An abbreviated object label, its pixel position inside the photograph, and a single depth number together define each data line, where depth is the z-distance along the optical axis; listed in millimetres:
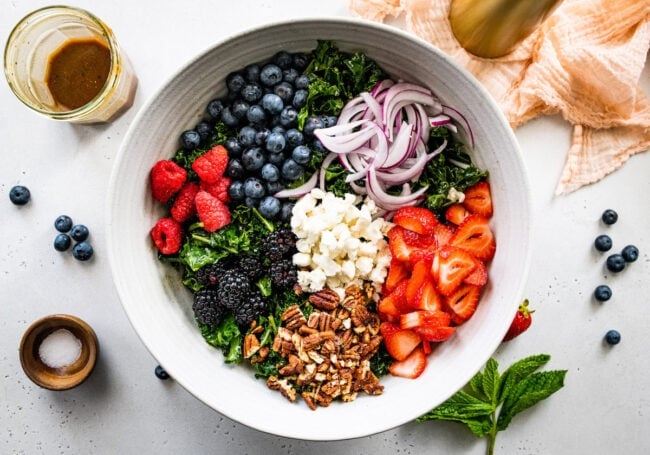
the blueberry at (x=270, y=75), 452
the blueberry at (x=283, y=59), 456
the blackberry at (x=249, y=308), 460
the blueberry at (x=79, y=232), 507
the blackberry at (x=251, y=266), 462
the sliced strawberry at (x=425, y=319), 451
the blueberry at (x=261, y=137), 453
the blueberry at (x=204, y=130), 465
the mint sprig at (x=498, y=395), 517
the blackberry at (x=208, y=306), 463
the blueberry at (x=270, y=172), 452
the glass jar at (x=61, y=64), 472
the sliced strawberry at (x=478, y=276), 452
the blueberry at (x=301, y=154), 451
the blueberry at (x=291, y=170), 454
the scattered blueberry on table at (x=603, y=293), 528
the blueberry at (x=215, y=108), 461
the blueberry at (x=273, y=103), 450
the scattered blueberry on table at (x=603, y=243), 522
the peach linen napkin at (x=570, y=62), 491
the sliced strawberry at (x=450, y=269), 446
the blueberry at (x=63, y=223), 507
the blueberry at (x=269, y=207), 458
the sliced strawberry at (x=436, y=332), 455
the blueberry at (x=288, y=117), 453
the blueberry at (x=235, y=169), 457
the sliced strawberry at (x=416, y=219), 459
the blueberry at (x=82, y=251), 509
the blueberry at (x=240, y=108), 454
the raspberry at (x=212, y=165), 450
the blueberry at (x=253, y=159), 452
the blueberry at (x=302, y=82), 455
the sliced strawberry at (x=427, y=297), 452
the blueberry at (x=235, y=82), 454
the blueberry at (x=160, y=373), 516
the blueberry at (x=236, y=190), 459
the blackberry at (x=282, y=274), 459
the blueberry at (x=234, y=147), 459
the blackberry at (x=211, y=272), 462
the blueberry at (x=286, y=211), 467
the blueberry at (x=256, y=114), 450
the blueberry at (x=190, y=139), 459
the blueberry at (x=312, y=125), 453
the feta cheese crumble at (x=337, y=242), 457
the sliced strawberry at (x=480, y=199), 464
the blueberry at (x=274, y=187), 460
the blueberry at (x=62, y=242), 509
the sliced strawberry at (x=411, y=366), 470
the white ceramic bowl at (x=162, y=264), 437
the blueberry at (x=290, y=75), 458
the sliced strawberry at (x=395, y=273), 466
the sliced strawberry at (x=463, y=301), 459
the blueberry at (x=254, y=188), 453
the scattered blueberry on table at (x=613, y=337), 534
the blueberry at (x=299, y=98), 454
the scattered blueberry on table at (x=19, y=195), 509
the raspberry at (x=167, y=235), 463
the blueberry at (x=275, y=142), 445
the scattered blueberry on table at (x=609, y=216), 521
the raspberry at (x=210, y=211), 453
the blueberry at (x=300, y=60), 459
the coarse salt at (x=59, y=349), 510
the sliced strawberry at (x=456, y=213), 471
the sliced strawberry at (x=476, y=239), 460
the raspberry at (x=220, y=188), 460
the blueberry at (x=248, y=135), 455
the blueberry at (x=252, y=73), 455
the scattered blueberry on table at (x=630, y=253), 528
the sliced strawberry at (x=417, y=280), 452
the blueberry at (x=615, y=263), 525
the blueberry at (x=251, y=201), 461
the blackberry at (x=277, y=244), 458
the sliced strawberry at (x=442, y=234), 468
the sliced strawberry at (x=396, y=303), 464
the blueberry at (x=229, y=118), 460
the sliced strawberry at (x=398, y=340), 468
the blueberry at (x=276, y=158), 453
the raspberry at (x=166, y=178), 449
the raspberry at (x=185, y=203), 464
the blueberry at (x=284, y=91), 454
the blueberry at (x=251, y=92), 452
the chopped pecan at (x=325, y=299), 467
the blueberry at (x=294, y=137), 451
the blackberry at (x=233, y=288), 452
